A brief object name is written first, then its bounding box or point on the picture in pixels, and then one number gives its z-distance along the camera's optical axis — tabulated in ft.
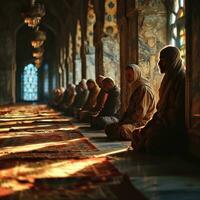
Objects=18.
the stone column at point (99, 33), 50.57
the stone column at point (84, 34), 64.56
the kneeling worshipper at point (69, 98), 68.74
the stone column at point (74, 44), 80.48
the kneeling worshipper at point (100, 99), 43.27
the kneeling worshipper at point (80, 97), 58.85
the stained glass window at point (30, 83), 145.69
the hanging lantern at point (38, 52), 103.89
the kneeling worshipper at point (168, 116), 24.50
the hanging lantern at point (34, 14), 54.90
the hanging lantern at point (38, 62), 112.78
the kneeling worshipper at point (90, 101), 49.74
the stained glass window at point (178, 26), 36.07
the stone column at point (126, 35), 38.65
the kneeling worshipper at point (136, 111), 30.25
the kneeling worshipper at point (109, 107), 39.63
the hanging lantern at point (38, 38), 77.77
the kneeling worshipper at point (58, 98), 82.81
